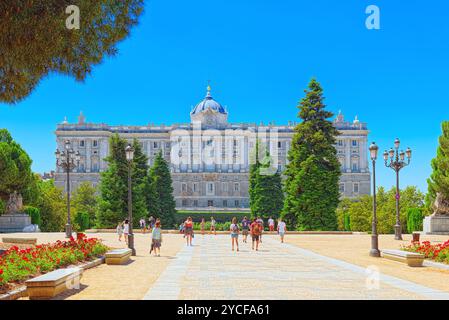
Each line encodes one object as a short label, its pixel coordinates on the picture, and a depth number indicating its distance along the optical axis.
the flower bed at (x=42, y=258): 13.27
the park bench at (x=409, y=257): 18.91
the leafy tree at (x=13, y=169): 43.06
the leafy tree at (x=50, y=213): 51.68
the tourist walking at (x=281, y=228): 32.65
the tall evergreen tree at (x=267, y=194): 60.69
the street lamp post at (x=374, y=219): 22.64
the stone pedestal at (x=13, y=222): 42.50
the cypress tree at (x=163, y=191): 65.56
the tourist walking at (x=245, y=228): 32.30
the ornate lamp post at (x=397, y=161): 32.99
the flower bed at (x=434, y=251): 19.27
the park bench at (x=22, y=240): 26.31
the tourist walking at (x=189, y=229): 30.12
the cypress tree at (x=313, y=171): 45.88
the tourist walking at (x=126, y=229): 30.11
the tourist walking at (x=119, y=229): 34.10
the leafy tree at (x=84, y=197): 77.61
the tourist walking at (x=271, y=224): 44.66
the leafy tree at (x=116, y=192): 50.38
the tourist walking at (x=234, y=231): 26.34
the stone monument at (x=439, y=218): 40.50
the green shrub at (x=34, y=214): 44.75
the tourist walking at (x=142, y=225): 44.91
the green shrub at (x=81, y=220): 54.06
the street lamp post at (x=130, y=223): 23.46
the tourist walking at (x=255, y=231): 26.29
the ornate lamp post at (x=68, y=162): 31.60
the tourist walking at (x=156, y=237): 23.19
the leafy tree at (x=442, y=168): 39.94
